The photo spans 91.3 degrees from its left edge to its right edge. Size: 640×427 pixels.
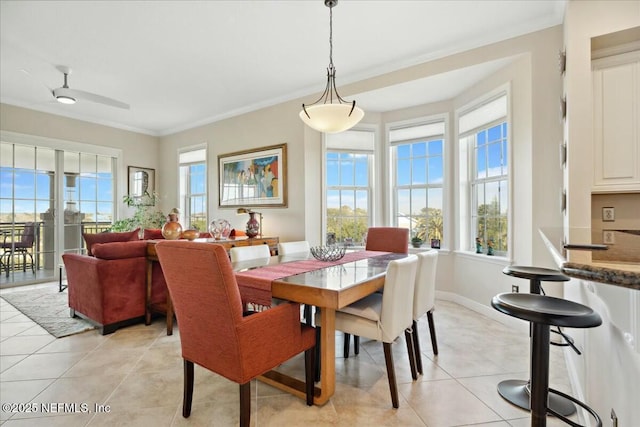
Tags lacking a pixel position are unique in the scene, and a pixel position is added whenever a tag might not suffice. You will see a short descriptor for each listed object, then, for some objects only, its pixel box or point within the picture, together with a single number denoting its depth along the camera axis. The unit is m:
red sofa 2.95
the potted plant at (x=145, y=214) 6.18
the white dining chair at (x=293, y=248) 3.11
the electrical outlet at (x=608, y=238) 1.71
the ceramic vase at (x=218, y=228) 3.81
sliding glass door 4.94
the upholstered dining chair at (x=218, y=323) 1.45
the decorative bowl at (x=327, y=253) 2.56
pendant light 2.47
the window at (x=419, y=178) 4.30
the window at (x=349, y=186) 4.64
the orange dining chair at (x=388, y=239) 3.44
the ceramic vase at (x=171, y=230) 3.27
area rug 3.09
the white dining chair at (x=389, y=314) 1.83
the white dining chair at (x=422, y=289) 2.19
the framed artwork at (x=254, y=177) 4.77
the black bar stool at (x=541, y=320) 1.19
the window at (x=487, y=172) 3.51
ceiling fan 3.60
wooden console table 3.00
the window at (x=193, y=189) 6.15
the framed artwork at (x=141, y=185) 6.36
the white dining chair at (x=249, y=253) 2.71
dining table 1.66
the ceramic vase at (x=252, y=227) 4.27
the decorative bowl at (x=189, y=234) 3.35
